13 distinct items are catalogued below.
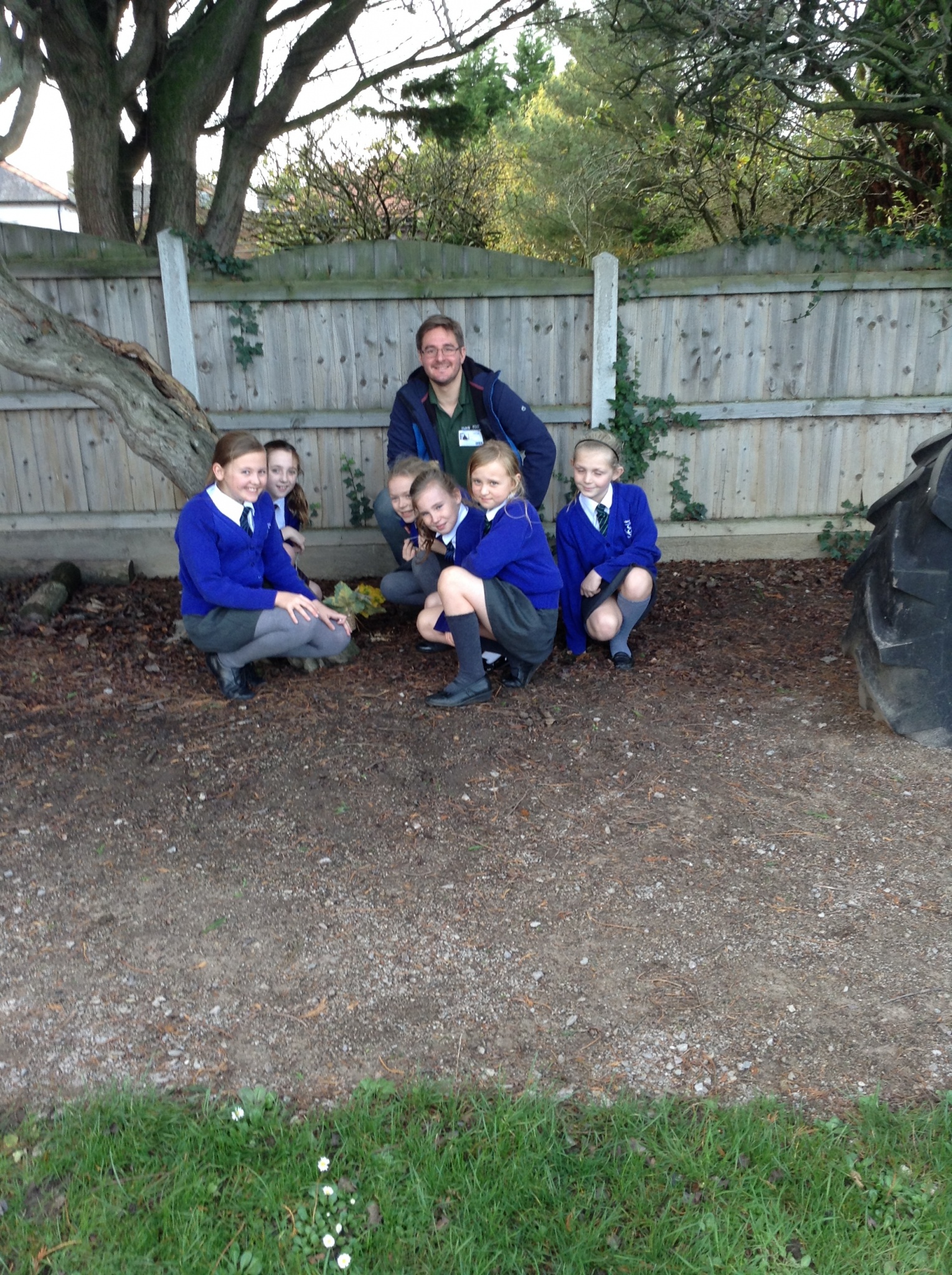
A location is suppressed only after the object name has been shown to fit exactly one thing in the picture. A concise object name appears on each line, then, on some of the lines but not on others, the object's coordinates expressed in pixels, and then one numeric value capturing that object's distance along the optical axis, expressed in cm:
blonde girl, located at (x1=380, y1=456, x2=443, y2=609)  492
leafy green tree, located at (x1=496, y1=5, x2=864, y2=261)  942
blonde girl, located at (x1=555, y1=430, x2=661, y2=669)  478
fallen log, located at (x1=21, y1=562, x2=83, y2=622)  579
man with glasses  544
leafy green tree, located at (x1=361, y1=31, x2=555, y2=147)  911
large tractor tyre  352
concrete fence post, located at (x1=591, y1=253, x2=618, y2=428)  626
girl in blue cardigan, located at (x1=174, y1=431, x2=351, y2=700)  440
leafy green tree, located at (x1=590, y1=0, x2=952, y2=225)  604
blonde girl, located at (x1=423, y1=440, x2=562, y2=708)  434
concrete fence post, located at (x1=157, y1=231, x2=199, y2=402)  614
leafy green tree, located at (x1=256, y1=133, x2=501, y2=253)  1027
